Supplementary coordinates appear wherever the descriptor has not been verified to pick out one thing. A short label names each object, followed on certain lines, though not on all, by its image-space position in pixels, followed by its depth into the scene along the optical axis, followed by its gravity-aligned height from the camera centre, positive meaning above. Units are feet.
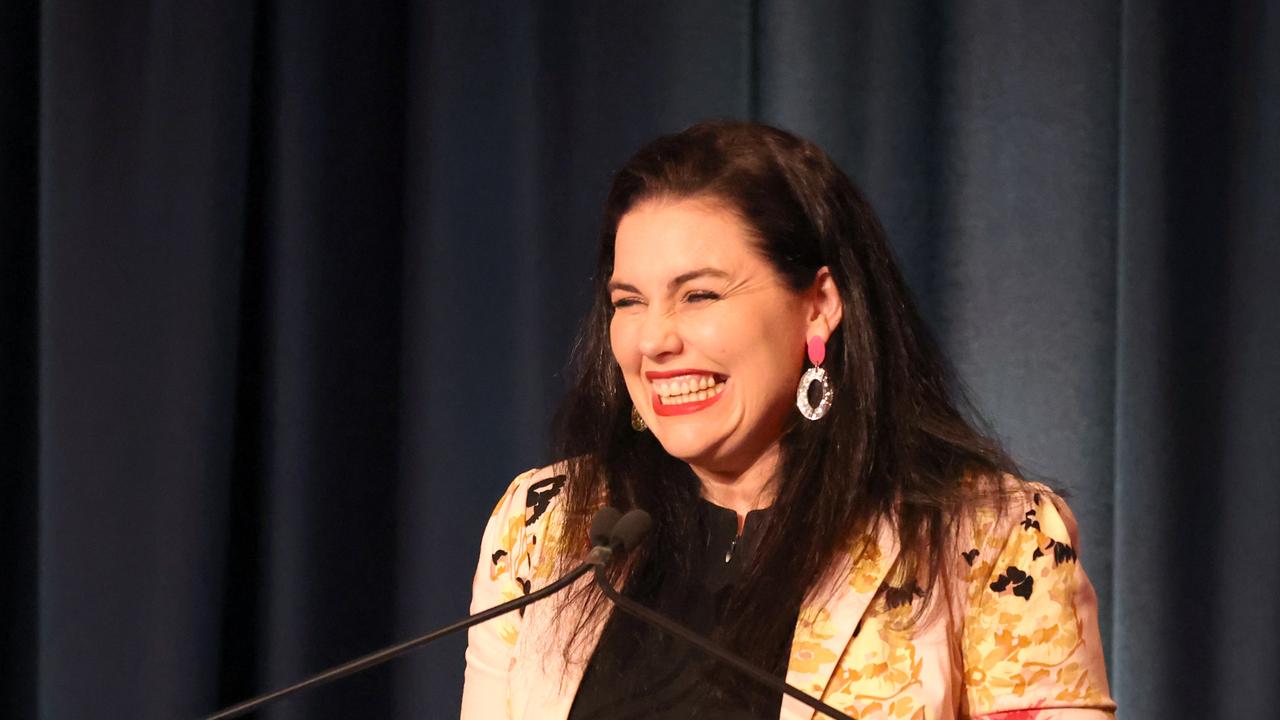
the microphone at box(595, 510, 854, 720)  20.03 -0.66
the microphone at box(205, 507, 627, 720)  20.07 -0.66
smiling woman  20.69 -0.55
